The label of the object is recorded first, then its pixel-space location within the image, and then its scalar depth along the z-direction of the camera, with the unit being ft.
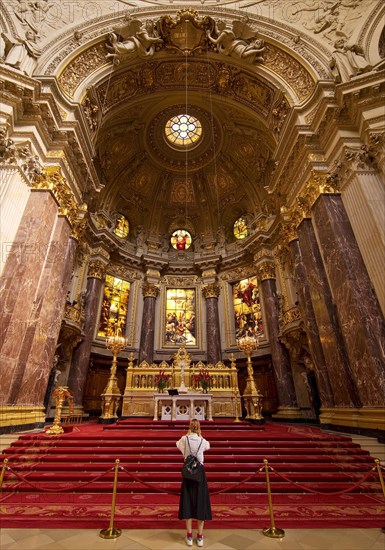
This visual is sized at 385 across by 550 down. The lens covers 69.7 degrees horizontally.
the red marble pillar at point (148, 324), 54.80
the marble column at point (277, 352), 42.02
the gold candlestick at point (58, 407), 23.41
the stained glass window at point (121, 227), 63.78
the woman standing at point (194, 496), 10.48
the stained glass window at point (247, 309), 55.21
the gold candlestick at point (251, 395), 34.13
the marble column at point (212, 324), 55.36
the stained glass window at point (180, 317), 59.06
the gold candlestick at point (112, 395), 33.55
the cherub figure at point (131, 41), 41.37
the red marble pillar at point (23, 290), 24.13
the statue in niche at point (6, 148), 27.32
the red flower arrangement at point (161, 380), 33.99
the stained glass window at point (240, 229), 64.75
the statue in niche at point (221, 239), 66.49
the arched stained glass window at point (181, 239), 70.03
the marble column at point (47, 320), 26.09
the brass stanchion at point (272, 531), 10.96
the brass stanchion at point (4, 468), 12.43
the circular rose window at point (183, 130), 63.62
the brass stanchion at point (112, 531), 10.79
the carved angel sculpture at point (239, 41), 42.65
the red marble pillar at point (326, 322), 25.95
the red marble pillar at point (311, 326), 29.14
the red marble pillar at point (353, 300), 22.94
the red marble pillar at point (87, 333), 42.19
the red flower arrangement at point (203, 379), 34.40
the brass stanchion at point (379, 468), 12.68
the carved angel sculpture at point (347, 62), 32.53
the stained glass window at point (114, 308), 53.78
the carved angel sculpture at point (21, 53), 31.82
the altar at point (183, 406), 30.91
